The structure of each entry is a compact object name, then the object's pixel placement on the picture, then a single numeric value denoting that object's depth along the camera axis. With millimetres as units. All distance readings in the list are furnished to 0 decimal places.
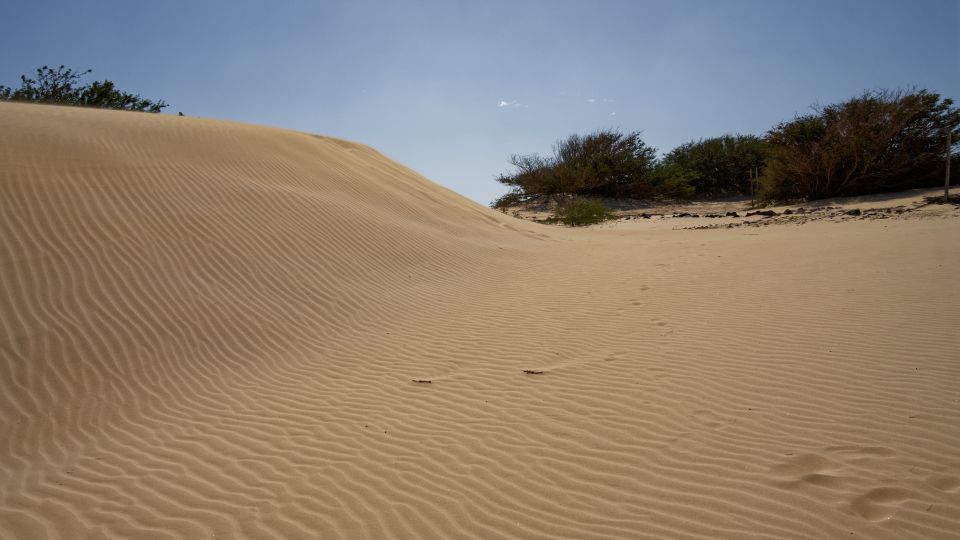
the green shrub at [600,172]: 26641
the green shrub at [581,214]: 19797
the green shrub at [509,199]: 28703
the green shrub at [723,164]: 29344
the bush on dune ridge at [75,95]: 23219
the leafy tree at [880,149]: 17312
